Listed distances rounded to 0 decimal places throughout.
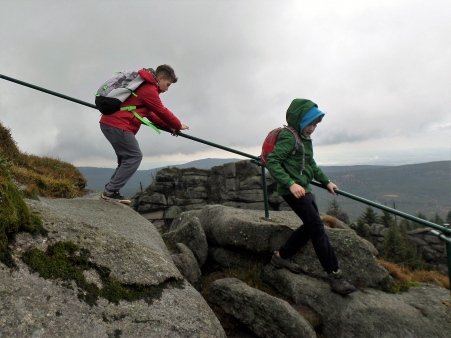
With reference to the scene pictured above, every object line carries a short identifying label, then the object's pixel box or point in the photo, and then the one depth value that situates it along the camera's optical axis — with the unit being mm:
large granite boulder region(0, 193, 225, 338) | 2889
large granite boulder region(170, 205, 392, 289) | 6130
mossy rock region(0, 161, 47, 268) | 3290
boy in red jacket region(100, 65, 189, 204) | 6043
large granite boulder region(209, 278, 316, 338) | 4566
